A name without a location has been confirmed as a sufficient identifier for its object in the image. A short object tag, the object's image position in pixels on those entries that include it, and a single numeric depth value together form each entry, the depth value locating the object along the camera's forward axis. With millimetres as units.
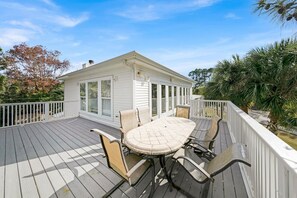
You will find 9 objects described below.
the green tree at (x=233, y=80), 4294
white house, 4102
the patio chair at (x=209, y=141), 1986
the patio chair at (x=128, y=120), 2592
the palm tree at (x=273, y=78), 3246
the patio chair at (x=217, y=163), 1139
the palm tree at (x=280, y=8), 1962
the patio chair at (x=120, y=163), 1255
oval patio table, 1540
